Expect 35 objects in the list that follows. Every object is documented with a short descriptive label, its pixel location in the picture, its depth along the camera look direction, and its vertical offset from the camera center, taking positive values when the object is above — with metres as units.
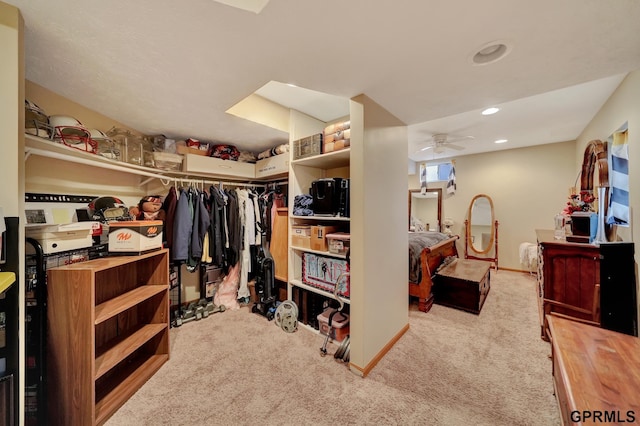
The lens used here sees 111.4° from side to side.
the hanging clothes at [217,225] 2.56 -0.14
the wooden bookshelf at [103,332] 1.27 -0.85
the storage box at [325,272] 2.01 -0.60
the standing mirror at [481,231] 4.72 -0.42
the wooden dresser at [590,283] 1.43 -0.55
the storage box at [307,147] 2.18 +0.70
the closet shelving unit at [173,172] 1.37 +0.46
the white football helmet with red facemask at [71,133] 1.47 +0.58
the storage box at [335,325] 2.05 -1.08
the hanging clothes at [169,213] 2.36 +0.01
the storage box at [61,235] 1.27 -0.13
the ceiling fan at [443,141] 3.67 +1.25
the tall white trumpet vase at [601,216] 1.88 -0.04
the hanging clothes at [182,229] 2.32 -0.16
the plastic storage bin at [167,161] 2.30 +0.58
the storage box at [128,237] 1.62 -0.17
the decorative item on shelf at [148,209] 2.20 +0.05
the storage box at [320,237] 2.21 -0.24
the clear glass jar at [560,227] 2.26 -0.19
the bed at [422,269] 2.80 -0.76
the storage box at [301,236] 2.35 -0.25
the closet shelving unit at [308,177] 2.29 +0.43
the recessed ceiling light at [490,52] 1.13 +0.88
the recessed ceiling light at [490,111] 2.62 +1.23
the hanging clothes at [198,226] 2.42 -0.14
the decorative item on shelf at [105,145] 1.76 +0.59
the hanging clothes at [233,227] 2.67 -0.17
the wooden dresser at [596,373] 0.77 -0.70
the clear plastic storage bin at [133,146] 2.06 +0.69
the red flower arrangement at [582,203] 2.15 +0.08
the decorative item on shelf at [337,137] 1.96 +0.71
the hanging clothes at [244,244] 2.75 -0.38
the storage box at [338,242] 2.05 -0.29
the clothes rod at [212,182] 2.53 +0.41
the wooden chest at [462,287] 2.73 -0.99
